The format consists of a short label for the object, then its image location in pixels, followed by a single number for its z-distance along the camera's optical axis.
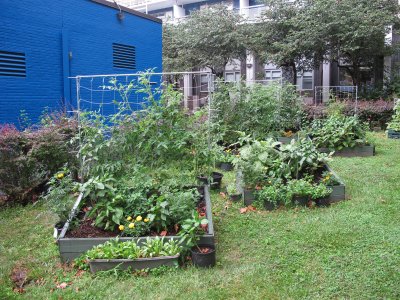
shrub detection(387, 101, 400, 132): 12.02
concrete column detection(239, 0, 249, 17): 27.74
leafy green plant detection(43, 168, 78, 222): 4.20
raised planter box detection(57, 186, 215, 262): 3.80
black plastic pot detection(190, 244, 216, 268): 3.63
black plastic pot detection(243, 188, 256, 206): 5.50
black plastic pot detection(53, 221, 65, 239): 4.24
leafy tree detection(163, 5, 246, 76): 20.73
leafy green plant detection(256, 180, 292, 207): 5.31
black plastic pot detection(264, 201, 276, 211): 5.32
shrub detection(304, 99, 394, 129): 13.99
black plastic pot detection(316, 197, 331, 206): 5.39
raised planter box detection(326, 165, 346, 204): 5.58
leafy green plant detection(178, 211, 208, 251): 3.70
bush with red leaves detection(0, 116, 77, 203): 5.64
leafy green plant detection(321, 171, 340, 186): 5.74
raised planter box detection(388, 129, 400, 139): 12.19
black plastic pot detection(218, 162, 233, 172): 7.75
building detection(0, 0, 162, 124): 8.21
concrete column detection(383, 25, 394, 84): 18.03
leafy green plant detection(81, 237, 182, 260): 3.60
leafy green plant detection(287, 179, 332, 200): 5.34
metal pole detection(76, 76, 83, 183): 5.35
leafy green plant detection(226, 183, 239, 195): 5.81
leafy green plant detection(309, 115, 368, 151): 9.09
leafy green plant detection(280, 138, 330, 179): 5.86
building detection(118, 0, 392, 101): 22.45
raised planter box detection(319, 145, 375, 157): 9.10
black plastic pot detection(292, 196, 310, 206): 5.36
